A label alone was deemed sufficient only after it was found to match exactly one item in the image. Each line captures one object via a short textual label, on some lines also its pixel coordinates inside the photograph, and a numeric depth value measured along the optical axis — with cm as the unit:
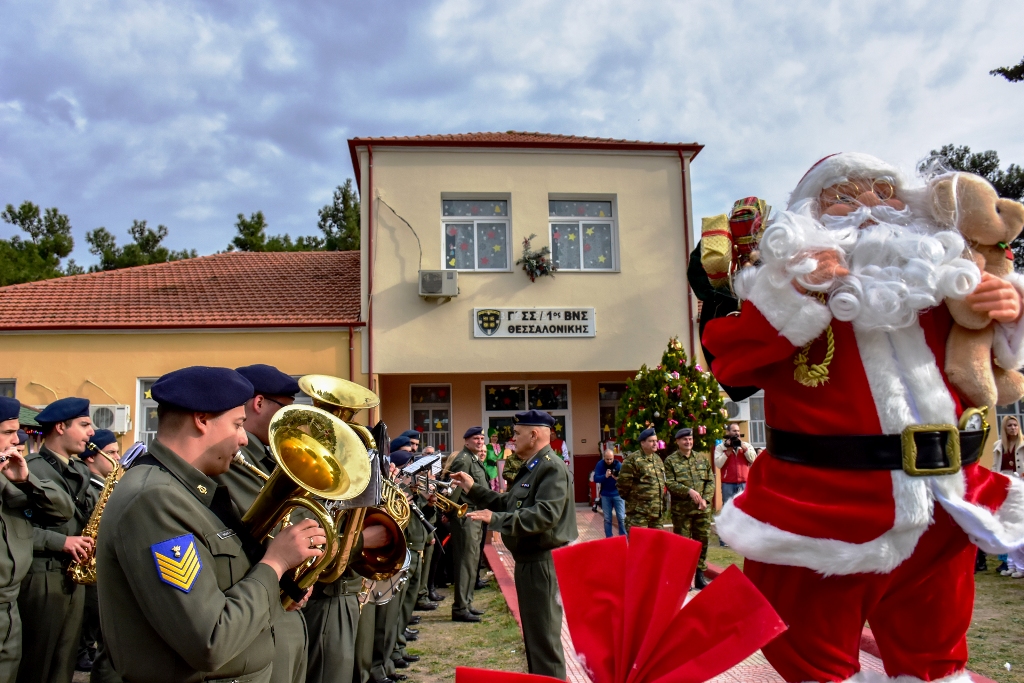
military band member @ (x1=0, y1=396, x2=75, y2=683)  434
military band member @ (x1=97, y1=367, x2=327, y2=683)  215
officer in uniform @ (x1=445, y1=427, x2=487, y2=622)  830
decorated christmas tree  1288
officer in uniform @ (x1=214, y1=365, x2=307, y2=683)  299
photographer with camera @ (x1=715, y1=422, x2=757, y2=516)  1043
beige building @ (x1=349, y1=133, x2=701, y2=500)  1548
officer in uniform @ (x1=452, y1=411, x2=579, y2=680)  497
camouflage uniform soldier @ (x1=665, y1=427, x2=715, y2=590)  925
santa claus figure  234
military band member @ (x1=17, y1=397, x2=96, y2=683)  498
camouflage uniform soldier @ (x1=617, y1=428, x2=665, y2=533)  927
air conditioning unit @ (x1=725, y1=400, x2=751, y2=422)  1664
